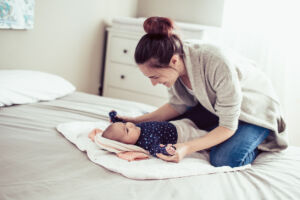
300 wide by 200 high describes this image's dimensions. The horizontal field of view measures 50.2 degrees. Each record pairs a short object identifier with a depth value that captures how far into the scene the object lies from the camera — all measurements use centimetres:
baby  138
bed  98
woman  133
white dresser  287
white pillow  167
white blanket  113
